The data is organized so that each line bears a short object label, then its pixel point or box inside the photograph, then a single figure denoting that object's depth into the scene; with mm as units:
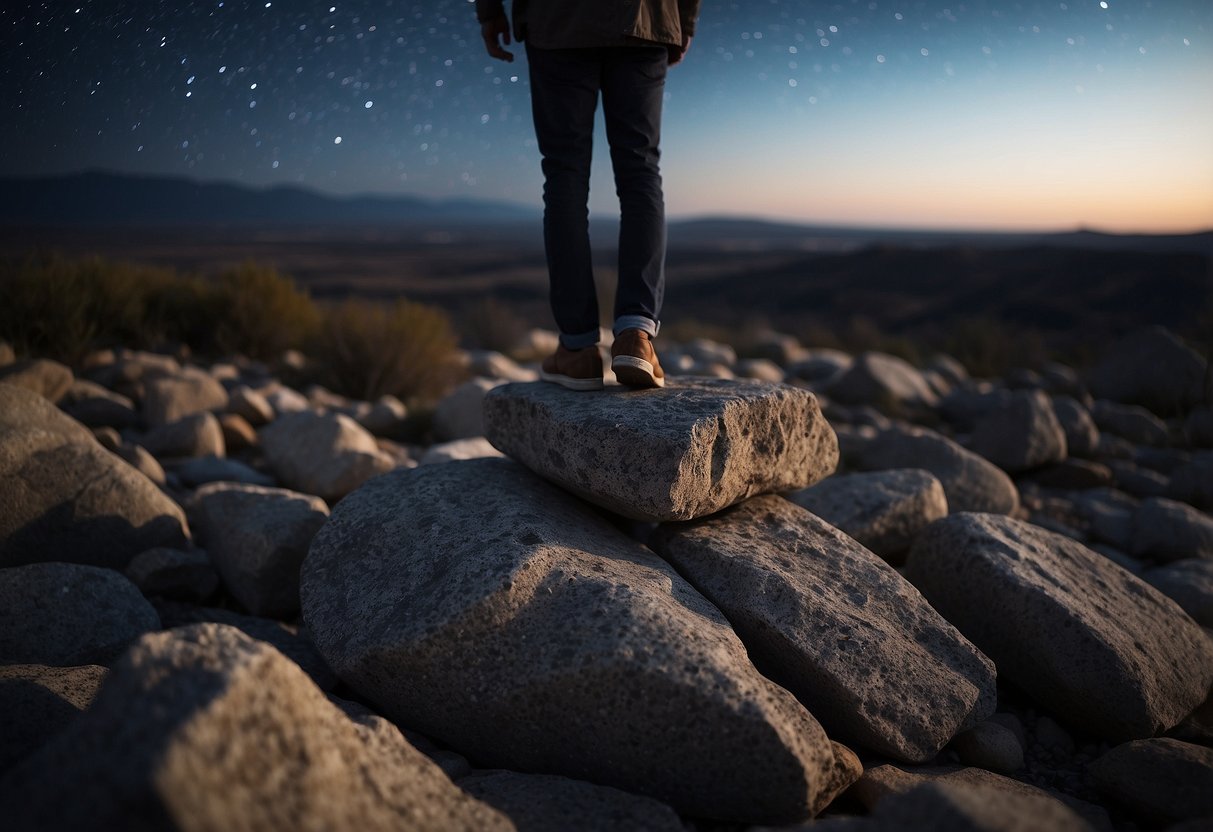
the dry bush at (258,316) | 6590
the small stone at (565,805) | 1568
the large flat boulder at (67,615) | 2084
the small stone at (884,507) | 2855
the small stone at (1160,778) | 1791
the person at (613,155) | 2479
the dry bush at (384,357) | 6039
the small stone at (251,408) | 4598
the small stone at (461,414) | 4645
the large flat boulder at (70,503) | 2514
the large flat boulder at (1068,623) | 2143
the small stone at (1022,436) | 4469
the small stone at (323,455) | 3465
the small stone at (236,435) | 4230
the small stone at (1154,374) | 6578
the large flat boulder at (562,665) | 1639
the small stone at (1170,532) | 3398
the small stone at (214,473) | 3600
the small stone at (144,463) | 3303
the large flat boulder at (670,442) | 2160
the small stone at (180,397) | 4266
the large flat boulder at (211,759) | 1039
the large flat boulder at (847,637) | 1925
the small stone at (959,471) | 3556
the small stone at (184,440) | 3836
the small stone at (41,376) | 3934
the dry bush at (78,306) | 4973
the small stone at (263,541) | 2553
